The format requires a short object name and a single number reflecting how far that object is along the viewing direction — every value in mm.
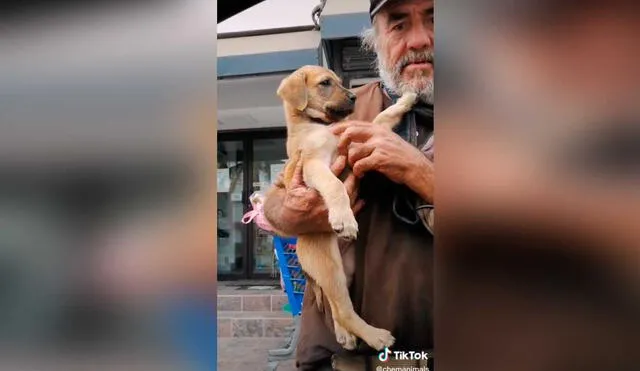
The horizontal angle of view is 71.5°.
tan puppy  1306
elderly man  1291
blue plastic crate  1881
